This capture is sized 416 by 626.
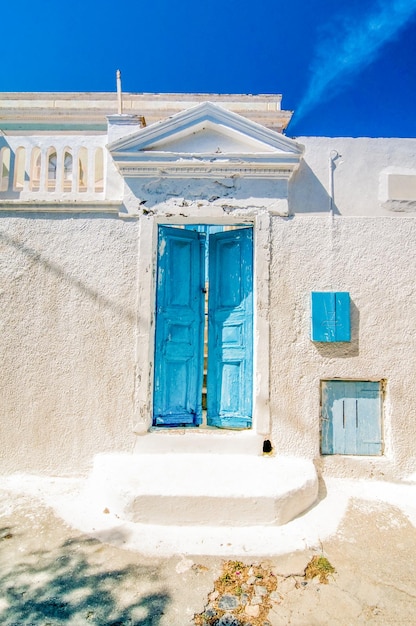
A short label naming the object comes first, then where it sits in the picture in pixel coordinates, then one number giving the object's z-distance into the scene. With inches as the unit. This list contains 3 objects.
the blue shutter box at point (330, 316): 155.7
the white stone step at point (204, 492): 128.7
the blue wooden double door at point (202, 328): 162.7
